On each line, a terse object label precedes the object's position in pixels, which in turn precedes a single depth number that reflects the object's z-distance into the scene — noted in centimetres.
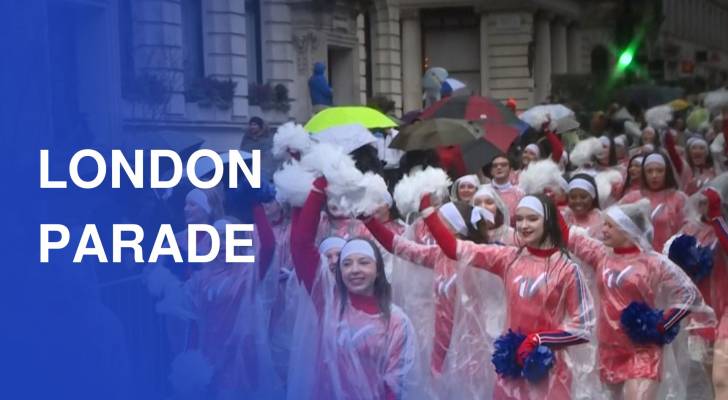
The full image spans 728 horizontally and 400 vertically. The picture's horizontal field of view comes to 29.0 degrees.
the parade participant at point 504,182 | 984
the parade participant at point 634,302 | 696
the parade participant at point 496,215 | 790
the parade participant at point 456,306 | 690
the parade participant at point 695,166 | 1170
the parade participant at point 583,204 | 873
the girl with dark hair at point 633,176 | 1020
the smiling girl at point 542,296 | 615
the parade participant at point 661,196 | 965
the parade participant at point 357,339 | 591
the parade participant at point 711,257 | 784
